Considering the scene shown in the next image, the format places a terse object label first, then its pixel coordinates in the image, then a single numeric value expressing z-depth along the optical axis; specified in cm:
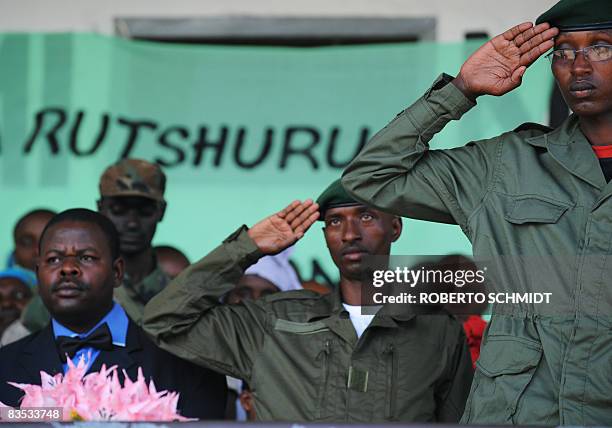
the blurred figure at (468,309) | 715
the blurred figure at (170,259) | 1070
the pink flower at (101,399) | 533
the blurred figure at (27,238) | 1127
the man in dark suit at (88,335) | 775
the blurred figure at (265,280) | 1003
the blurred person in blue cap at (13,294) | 1037
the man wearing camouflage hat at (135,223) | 962
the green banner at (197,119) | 1157
